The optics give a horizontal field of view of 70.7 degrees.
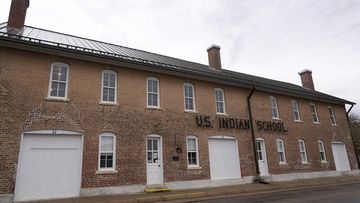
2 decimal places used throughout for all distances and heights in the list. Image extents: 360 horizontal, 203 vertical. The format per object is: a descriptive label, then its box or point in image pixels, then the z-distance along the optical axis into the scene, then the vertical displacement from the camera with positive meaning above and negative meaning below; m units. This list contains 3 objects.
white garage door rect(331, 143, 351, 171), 20.92 +0.56
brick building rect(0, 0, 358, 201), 10.34 +2.41
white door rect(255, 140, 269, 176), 16.31 +0.66
